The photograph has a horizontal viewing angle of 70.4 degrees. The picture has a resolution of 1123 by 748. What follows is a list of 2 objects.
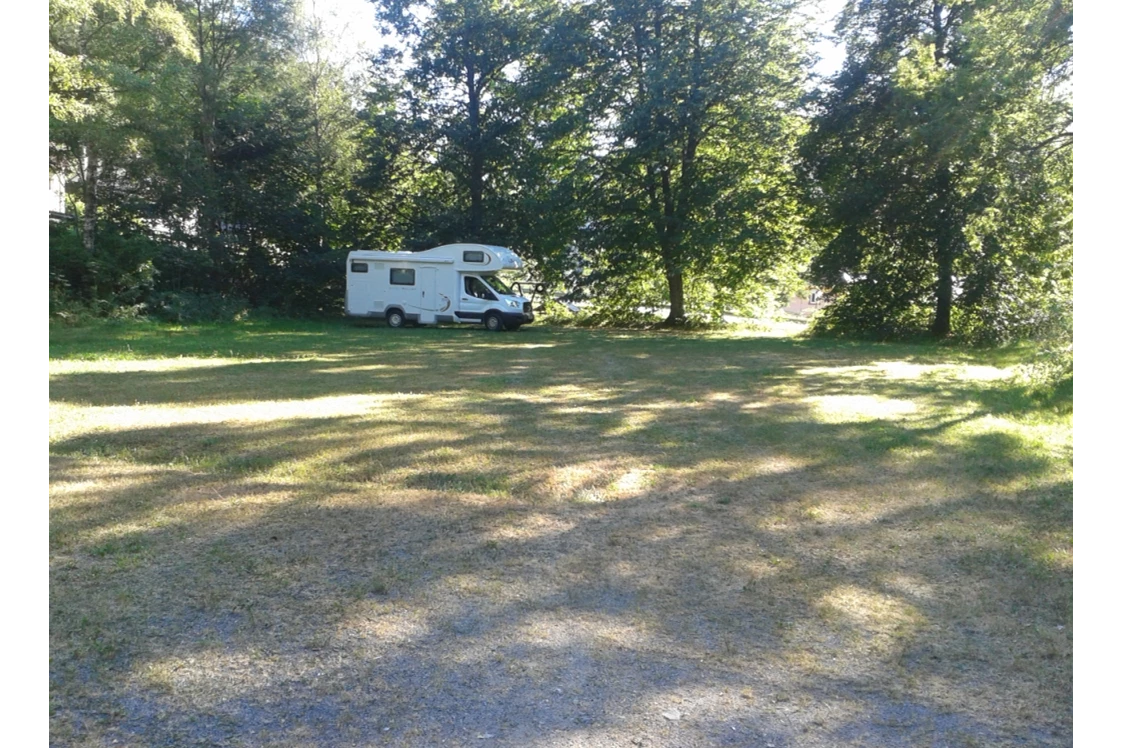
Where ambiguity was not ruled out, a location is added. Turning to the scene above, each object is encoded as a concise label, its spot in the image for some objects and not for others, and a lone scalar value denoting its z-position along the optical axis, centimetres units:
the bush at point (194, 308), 2461
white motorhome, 2561
